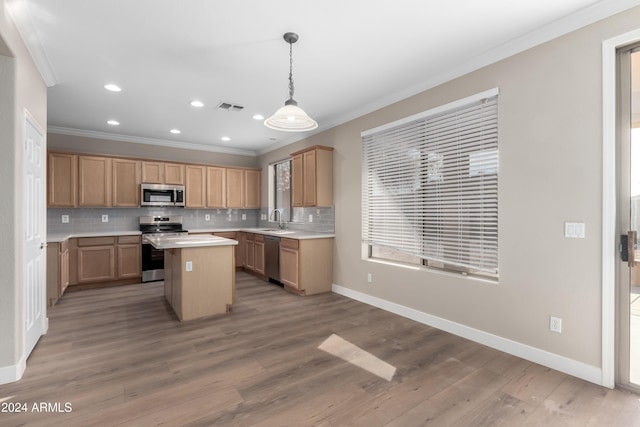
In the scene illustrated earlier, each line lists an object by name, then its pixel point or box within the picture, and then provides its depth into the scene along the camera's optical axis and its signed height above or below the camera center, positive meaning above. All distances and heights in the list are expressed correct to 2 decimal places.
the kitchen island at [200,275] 3.64 -0.77
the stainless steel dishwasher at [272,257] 5.23 -0.79
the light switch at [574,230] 2.37 -0.14
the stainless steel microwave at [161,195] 5.77 +0.32
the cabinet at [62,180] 5.01 +0.52
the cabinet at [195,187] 6.30 +0.51
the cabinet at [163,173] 5.83 +0.75
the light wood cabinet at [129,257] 5.31 -0.77
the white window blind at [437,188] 2.99 +0.27
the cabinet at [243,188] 6.82 +0.53
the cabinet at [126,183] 5.56 +0.53
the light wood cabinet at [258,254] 5.77 -0.80
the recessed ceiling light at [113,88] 3.65 +1.47
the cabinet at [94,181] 5.25 +0.53
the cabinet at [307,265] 4.66 -0.82
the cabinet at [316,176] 4.85 +0.56
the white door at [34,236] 2.62 -0.23
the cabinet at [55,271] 4.04 -0.79
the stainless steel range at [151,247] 5.46 -0.58
